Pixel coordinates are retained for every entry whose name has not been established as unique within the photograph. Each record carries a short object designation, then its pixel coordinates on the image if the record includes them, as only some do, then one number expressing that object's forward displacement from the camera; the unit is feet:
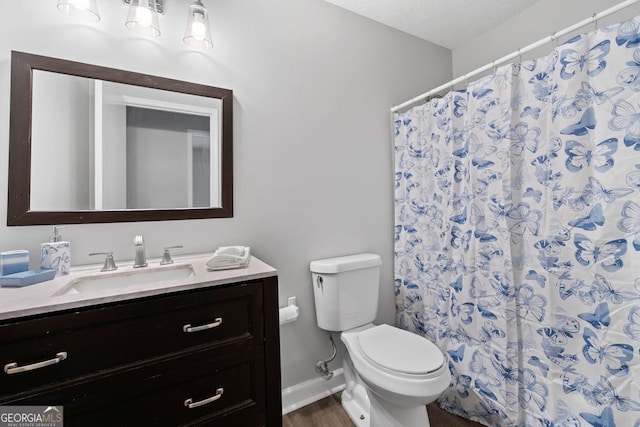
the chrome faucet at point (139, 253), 3.92
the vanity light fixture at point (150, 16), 3.75
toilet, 3.86
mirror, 3.63
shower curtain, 3.48
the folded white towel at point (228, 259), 3.65
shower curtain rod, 3.41
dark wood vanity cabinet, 2.45
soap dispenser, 3.48
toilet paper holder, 5.10
